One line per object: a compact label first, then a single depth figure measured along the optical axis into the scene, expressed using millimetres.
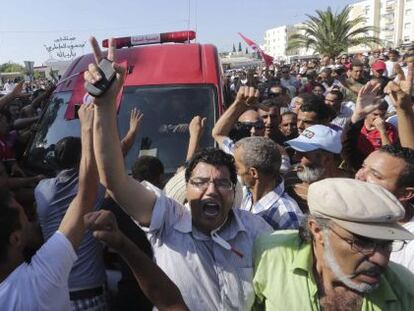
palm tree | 25250
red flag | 14008
